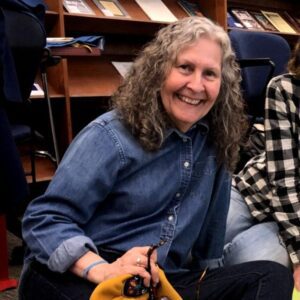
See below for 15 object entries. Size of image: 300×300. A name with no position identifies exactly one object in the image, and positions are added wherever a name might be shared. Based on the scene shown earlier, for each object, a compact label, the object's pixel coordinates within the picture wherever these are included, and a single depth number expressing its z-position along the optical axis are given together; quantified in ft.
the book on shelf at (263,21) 13.30
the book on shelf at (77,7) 9.46
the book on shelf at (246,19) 12.68
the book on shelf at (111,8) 10.14
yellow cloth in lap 2.58
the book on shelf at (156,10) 10.88
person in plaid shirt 4.44
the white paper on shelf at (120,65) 11.05
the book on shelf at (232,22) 12.19
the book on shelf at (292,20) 14.19
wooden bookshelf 9.11
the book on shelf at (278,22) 13.58
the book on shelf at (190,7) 11.78
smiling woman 2.96
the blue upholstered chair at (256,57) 8.18
